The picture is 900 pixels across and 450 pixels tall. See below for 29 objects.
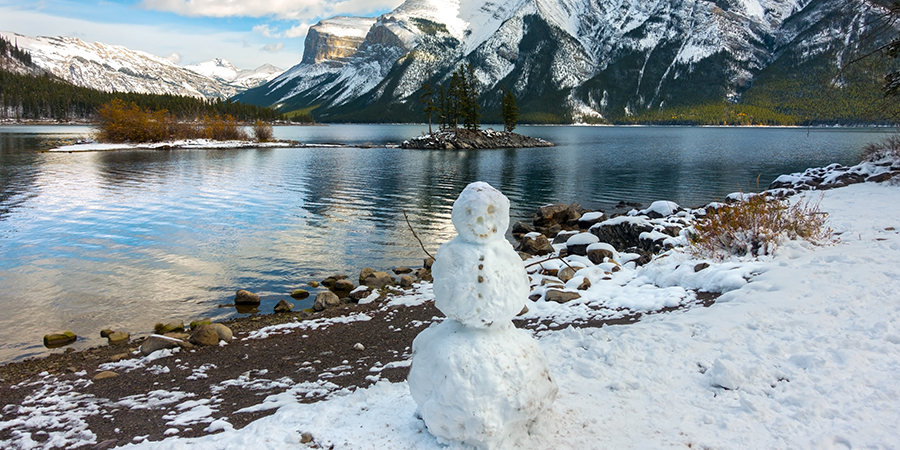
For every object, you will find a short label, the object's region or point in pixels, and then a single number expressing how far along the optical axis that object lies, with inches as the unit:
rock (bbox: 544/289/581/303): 408.8
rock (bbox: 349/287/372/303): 545.3
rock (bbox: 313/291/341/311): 515.2
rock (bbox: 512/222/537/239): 941.7
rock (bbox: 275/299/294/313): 516.4
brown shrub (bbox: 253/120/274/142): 3762.3
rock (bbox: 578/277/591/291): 441.3
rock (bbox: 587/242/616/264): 556.1
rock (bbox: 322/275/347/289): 602.9
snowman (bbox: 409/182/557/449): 173.8
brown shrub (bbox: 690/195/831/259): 414.3
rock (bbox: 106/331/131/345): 430.9
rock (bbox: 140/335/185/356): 380.5
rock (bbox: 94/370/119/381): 330.0
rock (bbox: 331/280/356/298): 585.0
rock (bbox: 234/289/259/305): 540.1
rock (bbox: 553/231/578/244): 806.0
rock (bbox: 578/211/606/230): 956.6
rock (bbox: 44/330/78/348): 428.5
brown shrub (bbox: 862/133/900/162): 993.5
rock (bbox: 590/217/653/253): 688.4
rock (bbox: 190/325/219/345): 388.0
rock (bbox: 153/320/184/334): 447.8
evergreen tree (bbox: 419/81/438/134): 3837.1
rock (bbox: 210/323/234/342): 401.1
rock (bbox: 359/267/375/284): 607.4
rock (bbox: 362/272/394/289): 585.0
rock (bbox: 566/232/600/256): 629.9
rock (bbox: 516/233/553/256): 709.9
